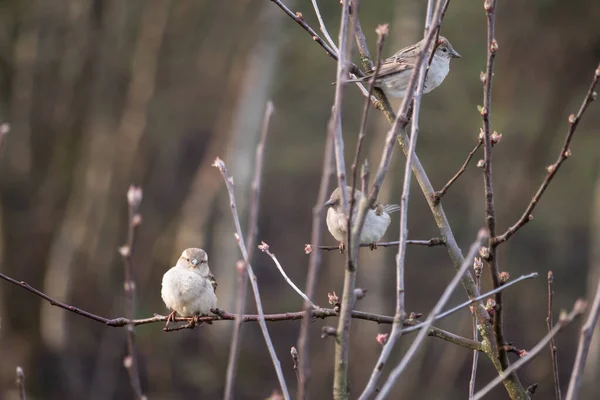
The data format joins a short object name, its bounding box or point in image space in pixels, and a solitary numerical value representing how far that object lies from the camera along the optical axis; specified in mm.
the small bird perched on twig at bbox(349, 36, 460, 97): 10609
